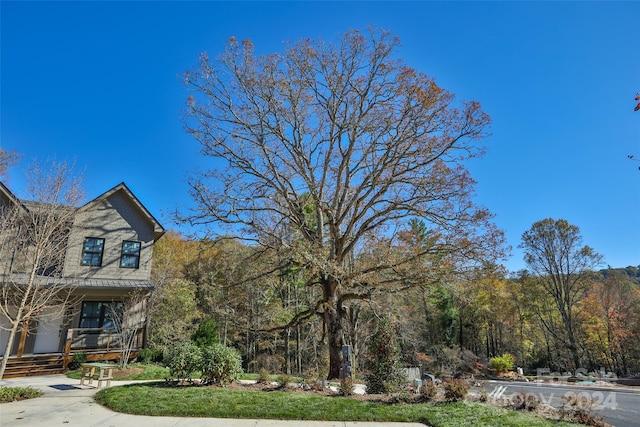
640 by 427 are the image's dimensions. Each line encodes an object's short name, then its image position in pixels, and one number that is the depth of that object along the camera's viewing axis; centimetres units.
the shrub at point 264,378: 1021
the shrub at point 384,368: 910
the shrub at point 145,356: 1540
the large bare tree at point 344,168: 1298
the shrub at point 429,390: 805
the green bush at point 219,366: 936
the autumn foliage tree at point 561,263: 2866
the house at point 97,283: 1466
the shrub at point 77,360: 1411
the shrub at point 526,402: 753
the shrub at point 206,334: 1545
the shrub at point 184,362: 937
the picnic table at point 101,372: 1032
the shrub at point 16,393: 813
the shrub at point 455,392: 776
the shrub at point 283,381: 957
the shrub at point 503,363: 2623
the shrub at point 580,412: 652
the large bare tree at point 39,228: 1013
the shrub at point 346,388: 852
